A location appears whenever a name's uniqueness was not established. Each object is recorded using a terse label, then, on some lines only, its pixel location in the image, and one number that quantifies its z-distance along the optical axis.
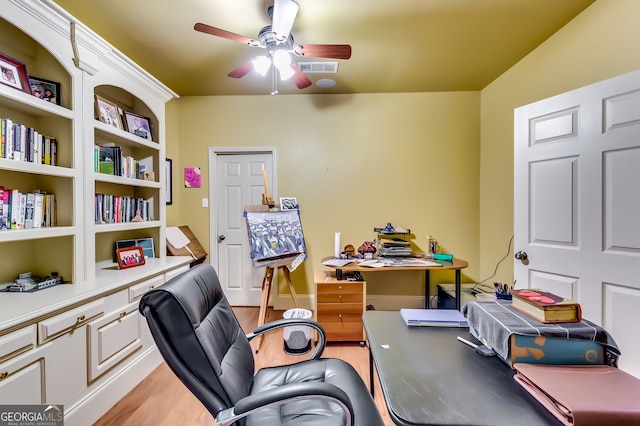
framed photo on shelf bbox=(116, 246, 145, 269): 2.09
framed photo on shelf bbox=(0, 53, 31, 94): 1.41
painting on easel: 2.43
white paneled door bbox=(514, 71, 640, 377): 1.43
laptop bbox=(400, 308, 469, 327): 1.21
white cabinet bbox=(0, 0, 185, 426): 1.30
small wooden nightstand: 2.44
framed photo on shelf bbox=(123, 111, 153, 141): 2.26
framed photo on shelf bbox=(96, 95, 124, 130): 1.97
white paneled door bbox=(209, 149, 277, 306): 3.28
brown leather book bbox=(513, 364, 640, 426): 0.63
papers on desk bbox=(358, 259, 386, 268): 2.49
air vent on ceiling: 2.48
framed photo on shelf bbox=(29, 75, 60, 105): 1.59
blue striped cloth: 0.88
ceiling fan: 1.55
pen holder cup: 1.66
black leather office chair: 0.86
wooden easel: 2.43
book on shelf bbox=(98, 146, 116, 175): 2.00
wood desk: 2.44
